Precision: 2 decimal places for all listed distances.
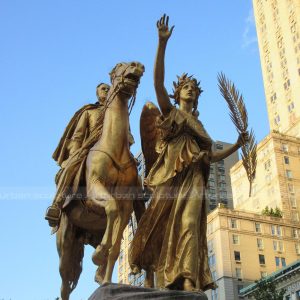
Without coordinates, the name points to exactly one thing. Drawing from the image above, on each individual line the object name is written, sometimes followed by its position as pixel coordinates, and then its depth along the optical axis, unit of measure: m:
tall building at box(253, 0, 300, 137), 93.62
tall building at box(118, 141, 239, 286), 112.71
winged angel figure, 7.64
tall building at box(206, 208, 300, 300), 70.25
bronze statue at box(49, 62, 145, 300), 8.06
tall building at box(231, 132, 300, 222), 83.81
